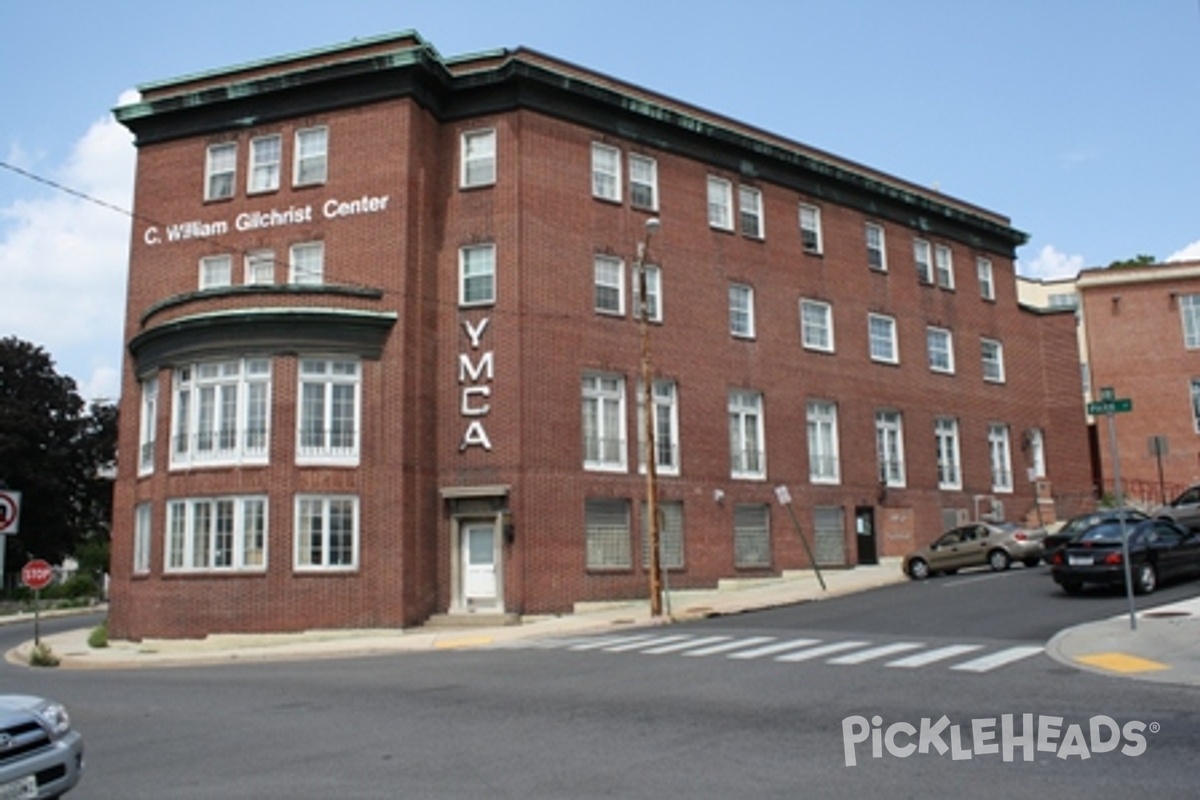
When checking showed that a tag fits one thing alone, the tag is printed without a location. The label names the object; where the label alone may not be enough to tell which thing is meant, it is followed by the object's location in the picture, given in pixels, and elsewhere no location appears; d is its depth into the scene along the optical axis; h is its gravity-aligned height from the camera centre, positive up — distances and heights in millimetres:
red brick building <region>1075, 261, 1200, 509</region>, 44781 +7906
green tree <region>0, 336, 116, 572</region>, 50062 +5683
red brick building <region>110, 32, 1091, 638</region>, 24891 +5366
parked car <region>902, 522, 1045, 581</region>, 28000 -21
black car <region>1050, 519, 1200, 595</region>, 20391 -249
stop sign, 22953 -77
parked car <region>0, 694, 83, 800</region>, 6984 -1222
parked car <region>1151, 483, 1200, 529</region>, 27312 +885
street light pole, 23781 +2244
